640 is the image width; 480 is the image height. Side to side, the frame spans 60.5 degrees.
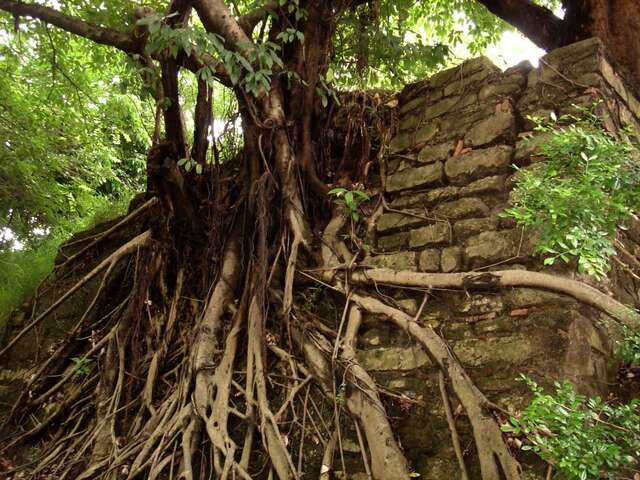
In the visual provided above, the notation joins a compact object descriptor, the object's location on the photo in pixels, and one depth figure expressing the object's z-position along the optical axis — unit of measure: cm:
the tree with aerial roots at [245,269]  275
